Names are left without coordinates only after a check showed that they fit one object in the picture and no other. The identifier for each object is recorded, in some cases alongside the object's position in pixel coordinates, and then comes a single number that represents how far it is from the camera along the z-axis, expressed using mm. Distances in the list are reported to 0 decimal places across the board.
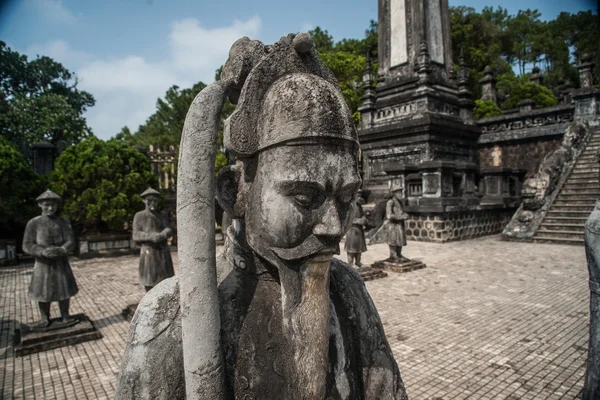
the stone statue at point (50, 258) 5727
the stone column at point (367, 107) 18656
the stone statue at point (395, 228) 9492
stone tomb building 14148
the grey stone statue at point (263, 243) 1354
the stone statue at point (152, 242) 6637
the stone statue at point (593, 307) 3113
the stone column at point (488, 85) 28891
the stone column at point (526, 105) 20912
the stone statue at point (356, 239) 9102
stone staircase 12484
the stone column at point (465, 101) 18109
